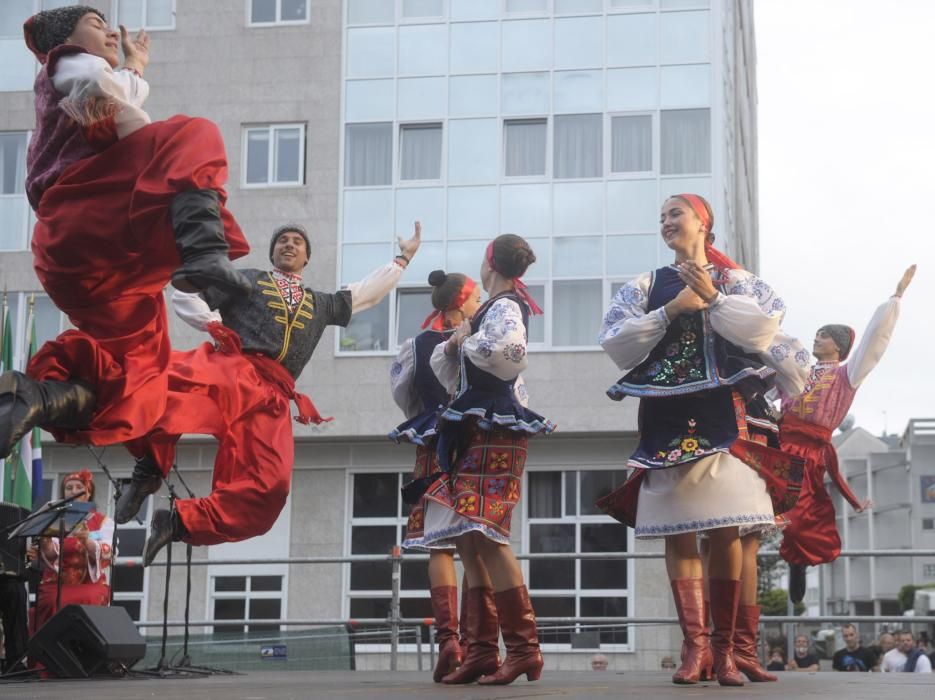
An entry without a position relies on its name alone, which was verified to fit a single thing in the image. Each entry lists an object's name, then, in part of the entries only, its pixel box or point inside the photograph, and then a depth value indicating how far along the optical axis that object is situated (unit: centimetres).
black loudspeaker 722
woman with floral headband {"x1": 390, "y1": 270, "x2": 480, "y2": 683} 662
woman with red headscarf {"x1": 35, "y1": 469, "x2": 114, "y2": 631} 936
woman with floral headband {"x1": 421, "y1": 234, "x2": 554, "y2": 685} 574
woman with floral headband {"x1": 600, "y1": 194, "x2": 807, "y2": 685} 545
